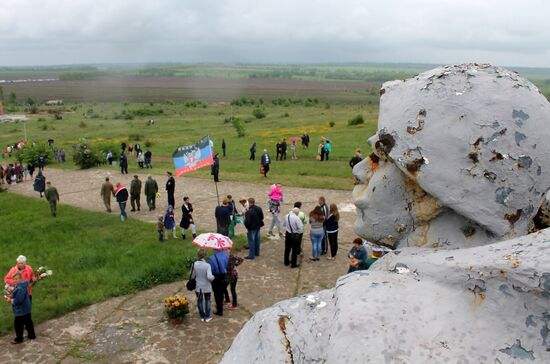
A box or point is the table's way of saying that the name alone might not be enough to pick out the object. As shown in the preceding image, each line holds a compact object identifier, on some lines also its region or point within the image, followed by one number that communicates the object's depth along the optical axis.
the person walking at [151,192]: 17.75
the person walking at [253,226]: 12.66
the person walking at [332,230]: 12.82
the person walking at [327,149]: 28.31
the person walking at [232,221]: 14.19
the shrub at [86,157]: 29.12
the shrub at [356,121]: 42.16
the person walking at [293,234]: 12.02
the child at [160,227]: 14.16
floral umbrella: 9.70
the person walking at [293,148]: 30.05
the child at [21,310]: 8.69
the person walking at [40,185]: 21.48
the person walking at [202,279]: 9.30
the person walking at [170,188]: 17.08
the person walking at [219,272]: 9.54
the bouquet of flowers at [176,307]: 9.27
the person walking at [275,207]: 14.62
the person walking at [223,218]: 13.39
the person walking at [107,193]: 18.20
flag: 15.99
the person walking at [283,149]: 29.41
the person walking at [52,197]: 17.55
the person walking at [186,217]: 14.23
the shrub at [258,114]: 58.38
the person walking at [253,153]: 30.38
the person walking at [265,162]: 23.11
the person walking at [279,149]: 29.41
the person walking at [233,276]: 9.73
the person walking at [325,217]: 13.06
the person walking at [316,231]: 12.52
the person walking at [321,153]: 28.32
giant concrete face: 2.47
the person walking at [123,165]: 26.15
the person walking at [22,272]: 8.75
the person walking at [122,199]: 16.81
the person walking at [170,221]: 13.97
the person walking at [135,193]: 17.91
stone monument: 1.90
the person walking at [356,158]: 20.81
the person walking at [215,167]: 21.61
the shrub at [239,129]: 41.55
